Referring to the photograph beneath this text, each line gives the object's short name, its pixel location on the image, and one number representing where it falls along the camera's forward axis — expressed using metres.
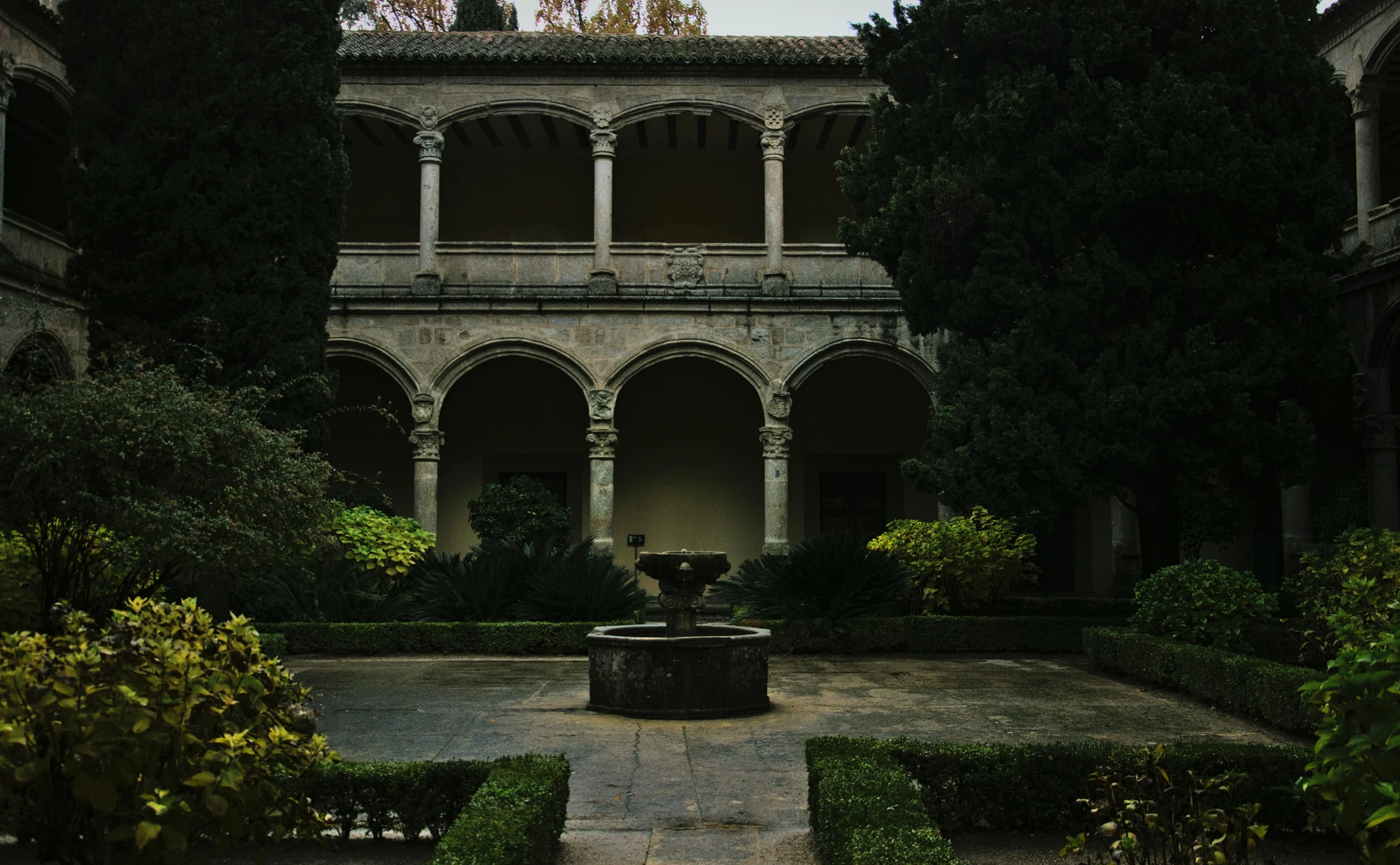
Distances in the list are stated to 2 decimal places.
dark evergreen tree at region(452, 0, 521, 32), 22.91
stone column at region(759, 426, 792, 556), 15.98
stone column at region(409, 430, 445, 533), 15.91
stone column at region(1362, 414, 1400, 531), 13.81
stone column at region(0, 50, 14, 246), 13.34
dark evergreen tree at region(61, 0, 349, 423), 12.44
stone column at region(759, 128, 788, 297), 15.97
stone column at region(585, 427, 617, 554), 15.98
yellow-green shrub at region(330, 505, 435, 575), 12.21
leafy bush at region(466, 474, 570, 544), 14.93
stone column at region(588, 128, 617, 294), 16.02
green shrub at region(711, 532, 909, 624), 11.67
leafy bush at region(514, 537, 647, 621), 11.59
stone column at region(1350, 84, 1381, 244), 14.24
